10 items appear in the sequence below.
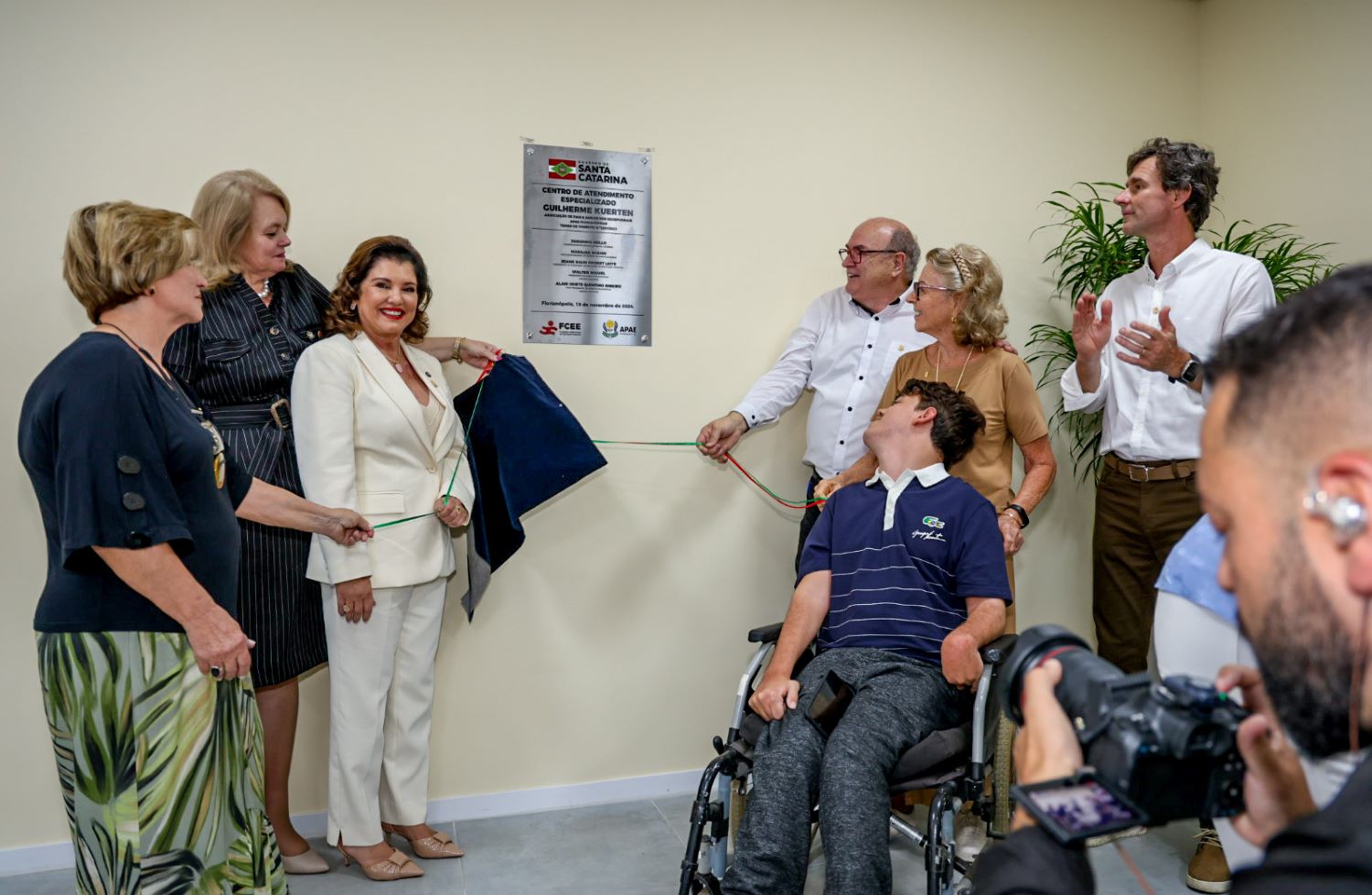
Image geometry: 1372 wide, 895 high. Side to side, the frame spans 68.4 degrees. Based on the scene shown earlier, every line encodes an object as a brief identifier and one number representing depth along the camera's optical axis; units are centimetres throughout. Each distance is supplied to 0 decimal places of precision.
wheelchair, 206
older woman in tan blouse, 289
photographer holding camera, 72
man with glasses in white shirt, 320
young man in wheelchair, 200
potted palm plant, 338
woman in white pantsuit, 260
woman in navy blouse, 159
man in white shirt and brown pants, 289
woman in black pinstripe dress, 260
